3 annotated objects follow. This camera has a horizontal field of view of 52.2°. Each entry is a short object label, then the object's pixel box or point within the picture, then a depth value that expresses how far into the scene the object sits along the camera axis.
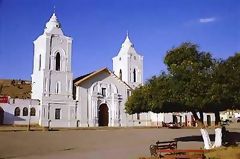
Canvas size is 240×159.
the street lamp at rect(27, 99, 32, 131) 30.83
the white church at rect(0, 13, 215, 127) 31.17
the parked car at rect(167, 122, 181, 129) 32.78
